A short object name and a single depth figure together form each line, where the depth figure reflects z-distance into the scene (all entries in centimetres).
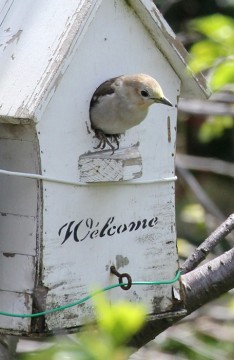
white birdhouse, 628
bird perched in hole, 652
